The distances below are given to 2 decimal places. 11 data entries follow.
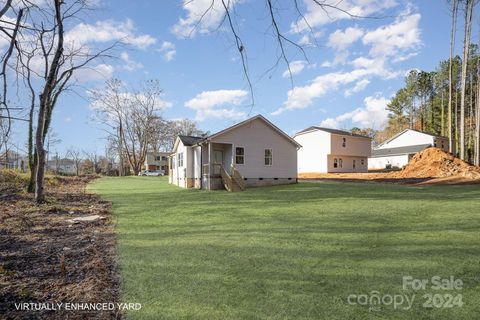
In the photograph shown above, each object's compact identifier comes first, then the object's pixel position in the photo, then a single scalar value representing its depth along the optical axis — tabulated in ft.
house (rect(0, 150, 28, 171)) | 124.17
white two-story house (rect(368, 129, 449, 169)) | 142.82
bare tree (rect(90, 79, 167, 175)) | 154.30
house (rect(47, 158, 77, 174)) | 286.09
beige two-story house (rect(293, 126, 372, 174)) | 113.91
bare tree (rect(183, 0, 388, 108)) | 9.72
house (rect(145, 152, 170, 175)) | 221.87
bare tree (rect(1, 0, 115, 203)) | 37.15
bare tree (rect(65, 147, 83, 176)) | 215.96
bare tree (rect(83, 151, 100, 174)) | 183.01
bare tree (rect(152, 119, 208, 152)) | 172.55
